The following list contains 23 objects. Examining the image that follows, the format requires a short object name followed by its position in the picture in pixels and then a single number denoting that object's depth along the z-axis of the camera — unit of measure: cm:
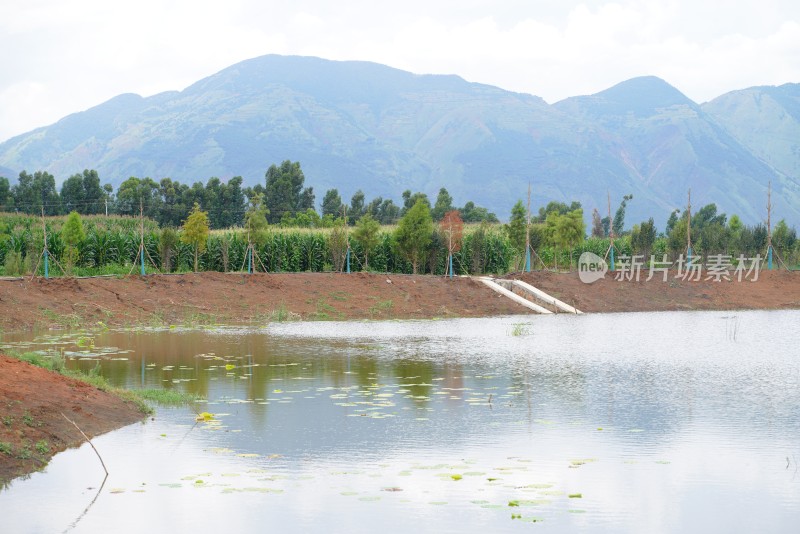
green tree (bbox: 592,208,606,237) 9419
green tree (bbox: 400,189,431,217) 8856
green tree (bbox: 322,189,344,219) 10312
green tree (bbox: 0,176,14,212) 8131
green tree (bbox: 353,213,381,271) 4700
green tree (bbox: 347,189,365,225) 9650
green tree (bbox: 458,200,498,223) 9656
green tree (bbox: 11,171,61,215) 8594
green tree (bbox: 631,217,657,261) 5619
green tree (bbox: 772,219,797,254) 5919
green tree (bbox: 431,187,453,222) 8856
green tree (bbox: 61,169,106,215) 8956
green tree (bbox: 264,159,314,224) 9150
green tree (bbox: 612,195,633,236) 10293
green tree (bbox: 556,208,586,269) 5141
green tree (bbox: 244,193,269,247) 4391
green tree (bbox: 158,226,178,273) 4209
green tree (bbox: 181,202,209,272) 4150
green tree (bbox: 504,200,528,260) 4925
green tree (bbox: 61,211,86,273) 3991
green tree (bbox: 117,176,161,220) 8650
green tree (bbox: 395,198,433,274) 4712
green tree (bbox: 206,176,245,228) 8831
